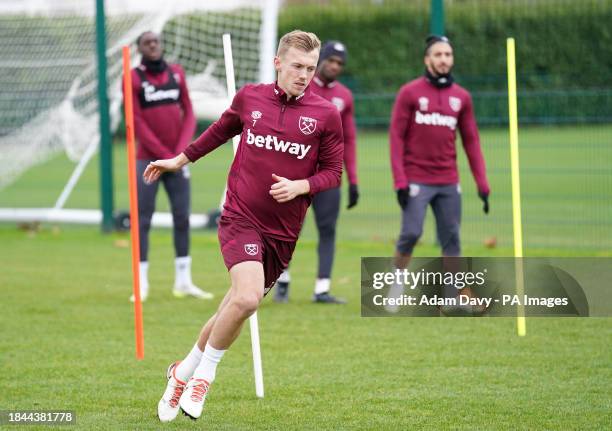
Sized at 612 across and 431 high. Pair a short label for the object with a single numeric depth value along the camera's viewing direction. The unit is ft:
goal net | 96.32
